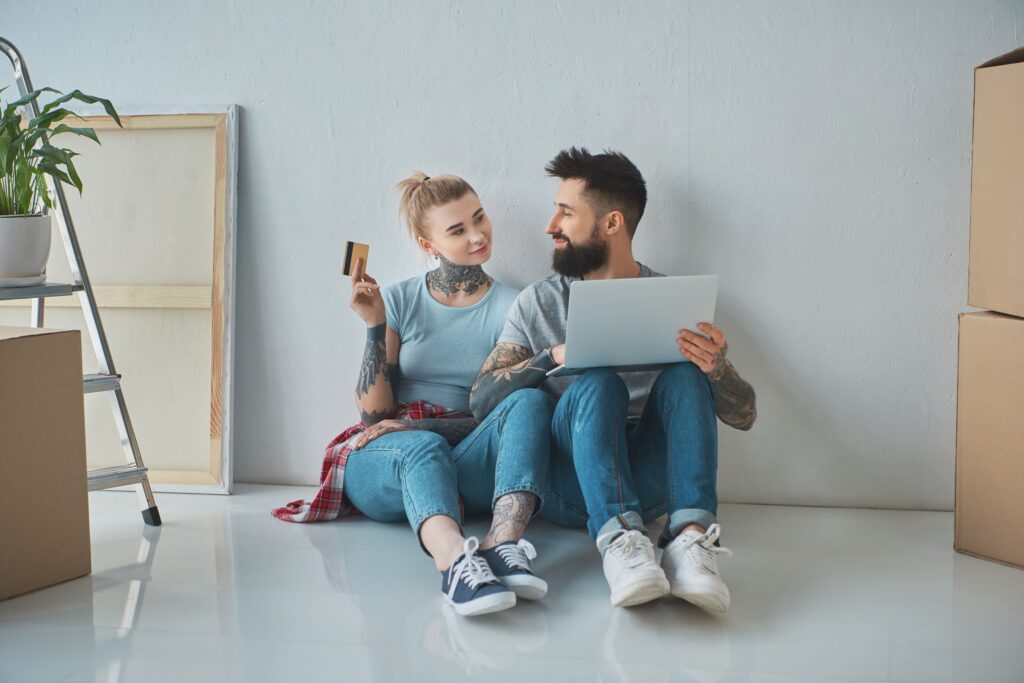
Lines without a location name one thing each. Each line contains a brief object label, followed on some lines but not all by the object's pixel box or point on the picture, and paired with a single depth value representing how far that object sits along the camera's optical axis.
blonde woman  1.96
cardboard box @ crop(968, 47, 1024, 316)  2.10
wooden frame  2.80
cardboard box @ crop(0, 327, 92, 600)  1.98
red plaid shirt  2.46
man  1.90
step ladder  2.40
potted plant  2.22
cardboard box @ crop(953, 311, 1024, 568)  2.12
